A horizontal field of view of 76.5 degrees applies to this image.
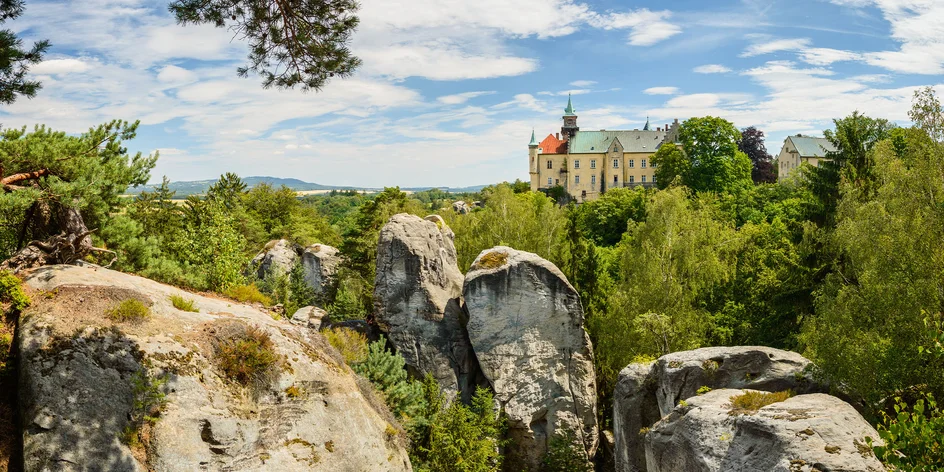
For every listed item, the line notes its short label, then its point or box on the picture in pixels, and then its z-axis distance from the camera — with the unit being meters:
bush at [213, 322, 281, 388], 11.02
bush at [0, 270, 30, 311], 10.19
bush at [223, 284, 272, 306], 14.41
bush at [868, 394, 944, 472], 6.56
